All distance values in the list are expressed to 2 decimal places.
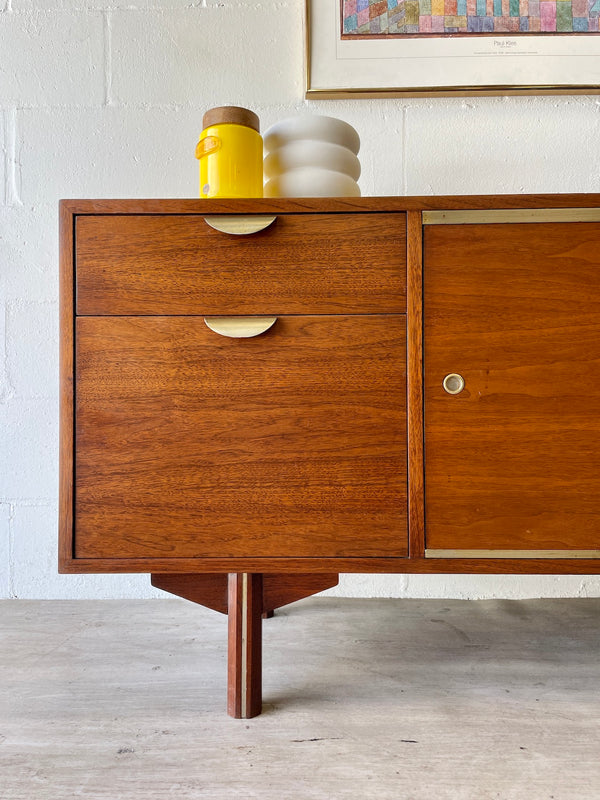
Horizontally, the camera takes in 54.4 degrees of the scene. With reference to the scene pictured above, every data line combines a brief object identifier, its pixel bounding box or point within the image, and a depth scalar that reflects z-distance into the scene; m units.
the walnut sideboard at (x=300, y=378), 0.80
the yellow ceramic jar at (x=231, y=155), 0.88
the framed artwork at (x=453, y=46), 1.27
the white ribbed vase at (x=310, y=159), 0.90
